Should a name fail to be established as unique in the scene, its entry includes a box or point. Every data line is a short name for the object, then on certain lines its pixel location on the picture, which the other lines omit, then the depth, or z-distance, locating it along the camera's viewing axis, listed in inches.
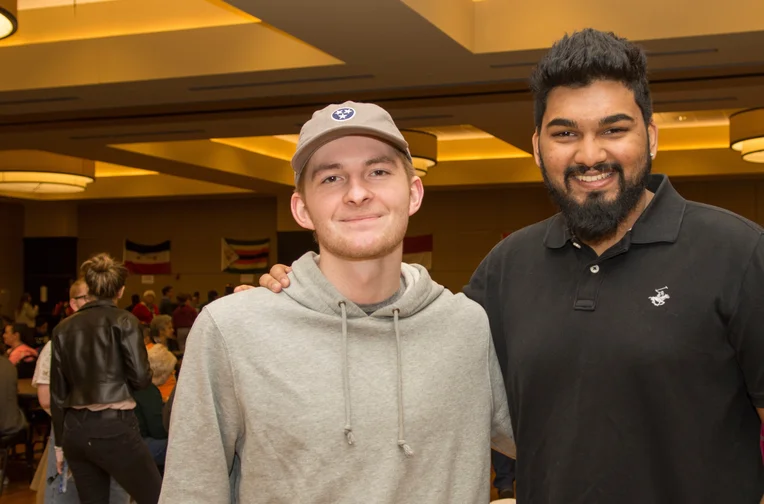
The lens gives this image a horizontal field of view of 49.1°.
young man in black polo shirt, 65.1
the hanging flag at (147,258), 746.2
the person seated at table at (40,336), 420.8
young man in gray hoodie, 61.7
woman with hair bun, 175.5
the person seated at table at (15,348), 313.3
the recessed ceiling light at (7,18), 197.3
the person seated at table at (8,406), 217.2
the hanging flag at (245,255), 707.4
